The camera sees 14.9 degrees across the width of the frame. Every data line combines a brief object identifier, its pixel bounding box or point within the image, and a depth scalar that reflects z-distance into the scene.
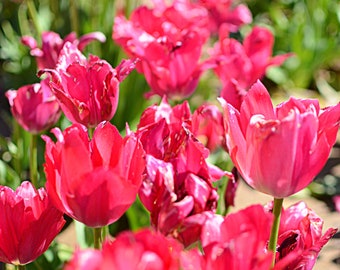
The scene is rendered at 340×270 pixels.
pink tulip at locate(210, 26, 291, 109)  1.15
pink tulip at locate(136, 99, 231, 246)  0.75
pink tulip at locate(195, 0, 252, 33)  1.69
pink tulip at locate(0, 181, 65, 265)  0.79
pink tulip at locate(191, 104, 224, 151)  0.86
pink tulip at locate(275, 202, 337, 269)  0.78
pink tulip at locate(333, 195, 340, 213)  1.11
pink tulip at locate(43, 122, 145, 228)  0.75
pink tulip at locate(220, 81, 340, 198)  0.76
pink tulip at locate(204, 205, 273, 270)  0.66
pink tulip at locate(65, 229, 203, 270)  0.62
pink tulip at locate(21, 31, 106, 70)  1.10
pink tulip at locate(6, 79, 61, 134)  1.05
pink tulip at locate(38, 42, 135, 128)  0.88
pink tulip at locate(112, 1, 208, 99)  1.06
